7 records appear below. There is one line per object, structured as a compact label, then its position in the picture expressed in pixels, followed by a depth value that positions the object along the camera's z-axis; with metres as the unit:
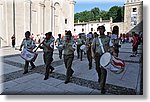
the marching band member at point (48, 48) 3.22
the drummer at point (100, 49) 2.55
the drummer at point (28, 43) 3.49
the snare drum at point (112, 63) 2.37
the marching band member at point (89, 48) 4.15
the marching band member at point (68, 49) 3.03
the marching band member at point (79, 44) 4.01
